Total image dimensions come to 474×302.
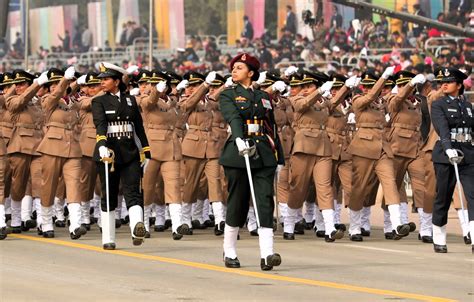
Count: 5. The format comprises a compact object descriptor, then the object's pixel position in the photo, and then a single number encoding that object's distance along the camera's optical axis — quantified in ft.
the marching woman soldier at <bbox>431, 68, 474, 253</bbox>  55.16
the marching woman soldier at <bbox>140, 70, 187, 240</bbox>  62.95
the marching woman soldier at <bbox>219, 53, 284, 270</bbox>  49.14
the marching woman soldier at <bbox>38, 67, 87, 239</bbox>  61.41
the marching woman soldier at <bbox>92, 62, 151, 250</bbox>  55.31
